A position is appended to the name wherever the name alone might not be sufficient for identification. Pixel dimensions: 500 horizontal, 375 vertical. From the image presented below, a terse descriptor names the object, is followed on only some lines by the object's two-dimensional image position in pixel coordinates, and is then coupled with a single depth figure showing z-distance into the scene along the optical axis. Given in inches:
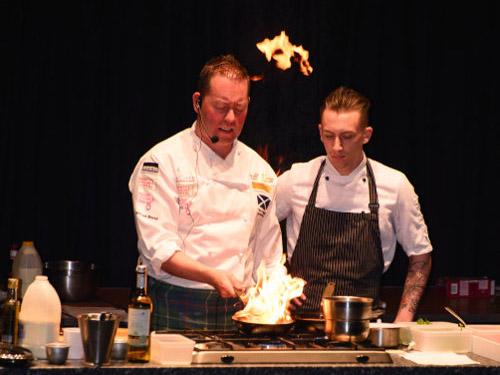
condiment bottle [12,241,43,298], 325.7
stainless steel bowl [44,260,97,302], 353.7
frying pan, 221.0
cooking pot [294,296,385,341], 218.2
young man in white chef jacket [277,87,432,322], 281.4
